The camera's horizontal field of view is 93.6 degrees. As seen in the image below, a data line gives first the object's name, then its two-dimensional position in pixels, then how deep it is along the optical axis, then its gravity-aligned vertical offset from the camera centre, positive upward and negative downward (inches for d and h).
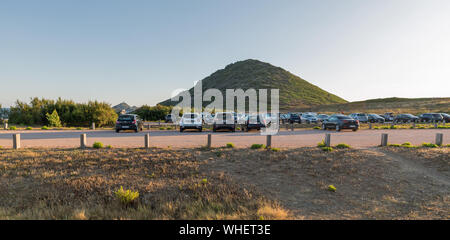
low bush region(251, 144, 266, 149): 356.4 -52.2
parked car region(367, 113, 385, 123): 1245.6 -26.1
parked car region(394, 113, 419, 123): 1239.5 -21.2
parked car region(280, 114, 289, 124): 1207.2 -17.6
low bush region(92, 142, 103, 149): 356.6 -49.3
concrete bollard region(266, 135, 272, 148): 358.9 -45.3
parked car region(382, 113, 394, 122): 1356.7 -16.4
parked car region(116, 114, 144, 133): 649.6 -22.1
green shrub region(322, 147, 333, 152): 345.5 -56.1
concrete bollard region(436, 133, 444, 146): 386.9 -45.7
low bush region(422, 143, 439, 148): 376.2 -55.0
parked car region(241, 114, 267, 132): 687.1 -25.5
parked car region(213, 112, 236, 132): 666.2 -24.3
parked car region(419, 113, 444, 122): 1186.0 -15.3
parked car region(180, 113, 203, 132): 667.7 -20.9
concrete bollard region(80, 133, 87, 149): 356.1 -42.6
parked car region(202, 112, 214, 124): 1077.3 -18.5
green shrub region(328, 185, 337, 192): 233.8 -81.6
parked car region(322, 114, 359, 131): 718.5 -28.2
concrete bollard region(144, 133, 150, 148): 363.8 -43.9
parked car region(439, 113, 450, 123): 1227.2 -21.7
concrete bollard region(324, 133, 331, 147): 365.1 -43.8
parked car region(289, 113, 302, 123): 1167.6 -19.5
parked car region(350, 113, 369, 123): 1164.6 -13.1
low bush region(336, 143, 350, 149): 363.7 -53.8
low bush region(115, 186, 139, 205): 207.0 -79.5
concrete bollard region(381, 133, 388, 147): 385.3 -45.9
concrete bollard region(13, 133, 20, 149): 349.3 -42.6
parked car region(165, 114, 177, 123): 1263.5 -20.6
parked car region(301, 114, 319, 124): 1223.4 -18.5
